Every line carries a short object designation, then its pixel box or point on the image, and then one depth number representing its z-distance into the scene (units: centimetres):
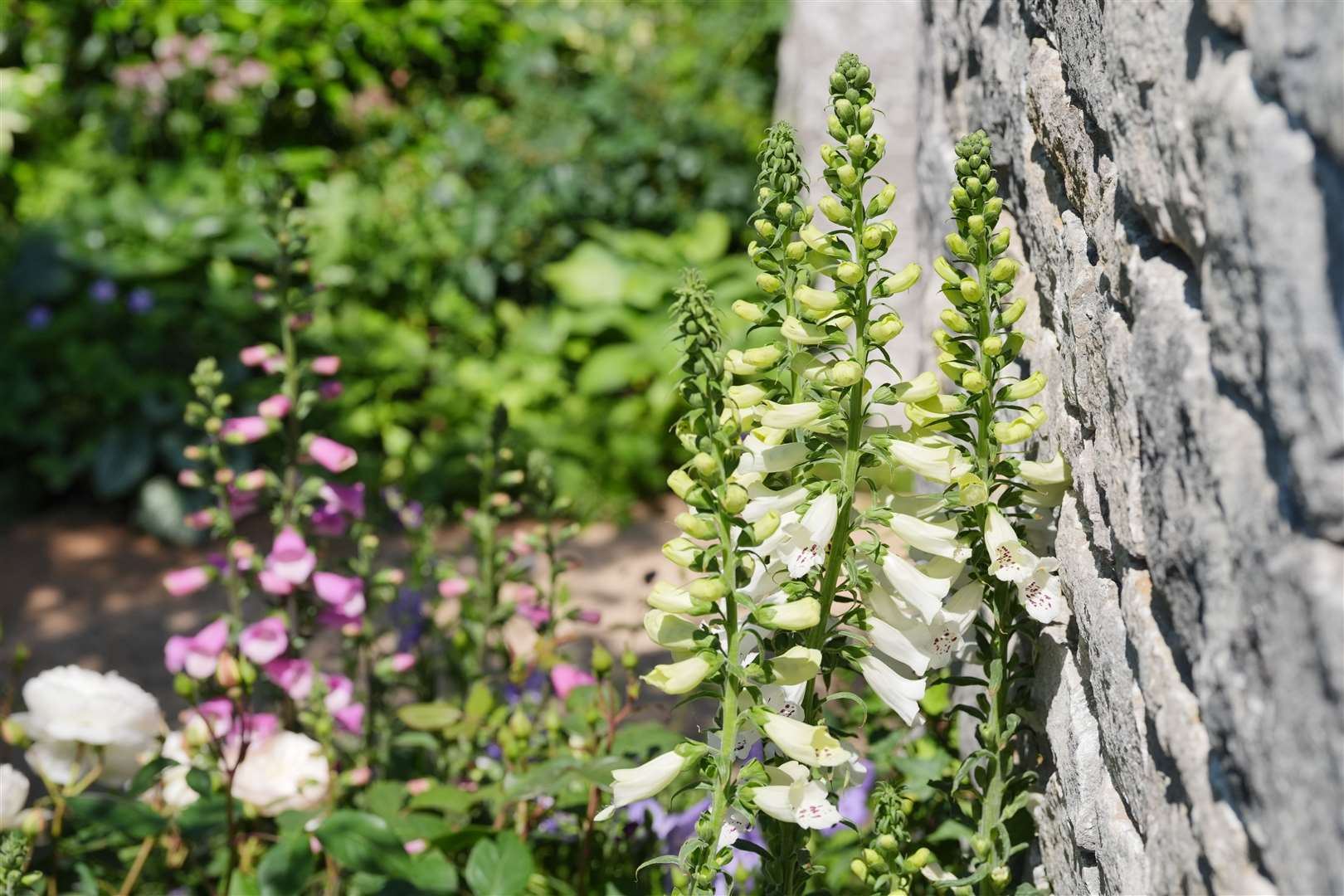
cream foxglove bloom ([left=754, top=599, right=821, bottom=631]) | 122
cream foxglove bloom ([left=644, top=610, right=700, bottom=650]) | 128
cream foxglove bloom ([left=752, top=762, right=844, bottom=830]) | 123
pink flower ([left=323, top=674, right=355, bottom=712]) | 214
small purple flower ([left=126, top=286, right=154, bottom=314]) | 463
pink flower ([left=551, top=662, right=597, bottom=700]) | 222
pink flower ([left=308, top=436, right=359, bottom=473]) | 213
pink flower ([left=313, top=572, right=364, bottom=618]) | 211
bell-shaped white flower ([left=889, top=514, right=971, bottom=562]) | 136
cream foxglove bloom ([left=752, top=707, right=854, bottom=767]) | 123
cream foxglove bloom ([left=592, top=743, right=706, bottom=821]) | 127
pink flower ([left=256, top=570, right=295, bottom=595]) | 207
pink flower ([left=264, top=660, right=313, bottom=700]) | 210
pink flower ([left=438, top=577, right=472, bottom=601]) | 233
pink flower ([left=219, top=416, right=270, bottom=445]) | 209
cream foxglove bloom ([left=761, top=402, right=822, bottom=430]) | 130
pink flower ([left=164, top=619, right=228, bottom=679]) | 206
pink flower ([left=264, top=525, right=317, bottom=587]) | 207
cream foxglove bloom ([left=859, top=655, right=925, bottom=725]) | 139
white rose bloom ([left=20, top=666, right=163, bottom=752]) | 190
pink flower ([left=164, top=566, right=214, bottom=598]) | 213
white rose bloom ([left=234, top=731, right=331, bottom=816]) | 202
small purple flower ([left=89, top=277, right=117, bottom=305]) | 465
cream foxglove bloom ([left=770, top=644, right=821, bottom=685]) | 124
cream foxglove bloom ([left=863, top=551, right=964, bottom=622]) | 135
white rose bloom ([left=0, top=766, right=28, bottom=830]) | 188
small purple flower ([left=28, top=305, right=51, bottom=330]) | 466
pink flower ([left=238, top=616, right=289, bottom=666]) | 204
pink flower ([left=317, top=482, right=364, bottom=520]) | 215
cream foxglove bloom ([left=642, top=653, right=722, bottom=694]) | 122
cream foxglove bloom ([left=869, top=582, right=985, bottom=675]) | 137
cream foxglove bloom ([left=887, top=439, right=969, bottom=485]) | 134
